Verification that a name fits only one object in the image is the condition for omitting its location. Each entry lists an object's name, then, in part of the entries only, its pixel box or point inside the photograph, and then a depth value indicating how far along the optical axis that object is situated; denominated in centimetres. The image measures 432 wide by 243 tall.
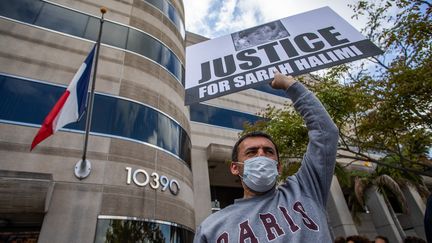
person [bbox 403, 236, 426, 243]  484
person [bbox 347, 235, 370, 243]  551
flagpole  812
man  152
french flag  662
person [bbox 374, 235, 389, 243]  532
